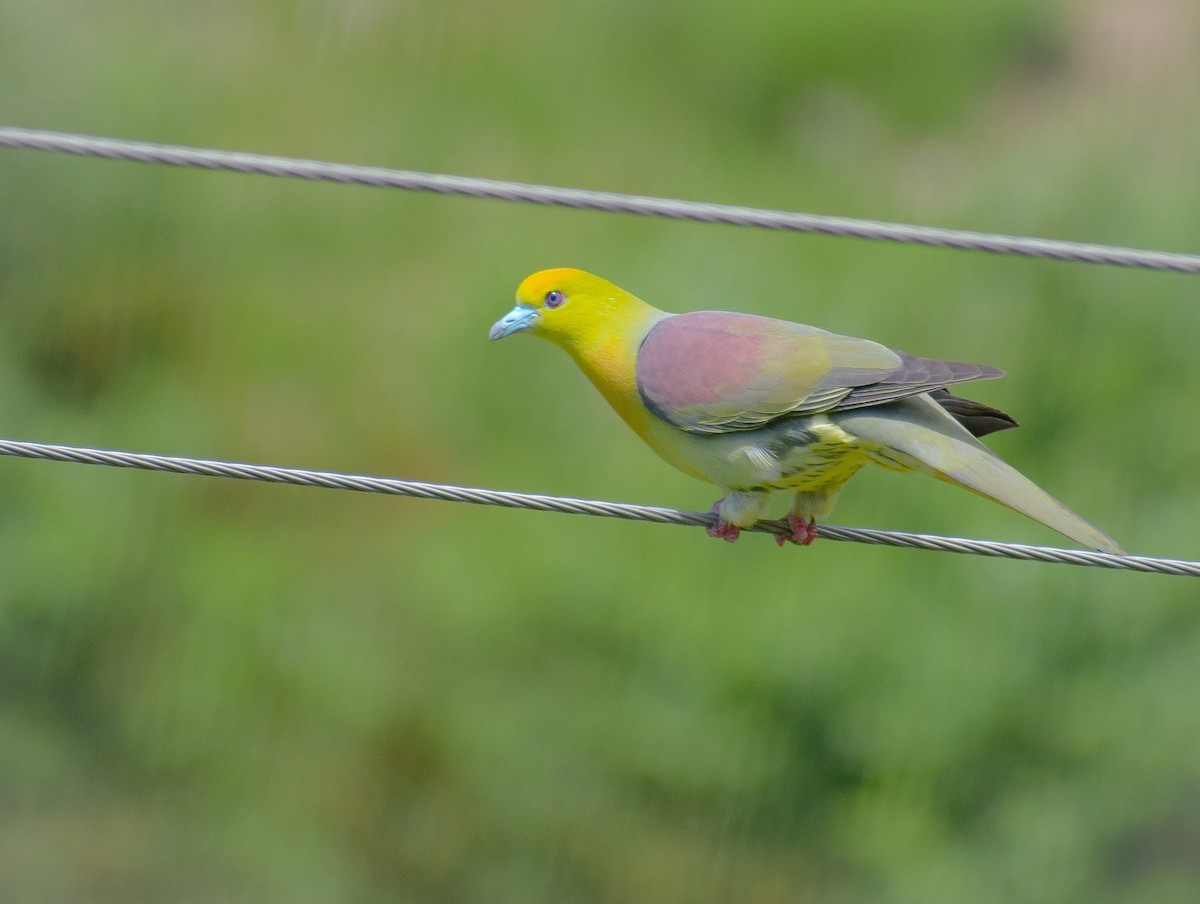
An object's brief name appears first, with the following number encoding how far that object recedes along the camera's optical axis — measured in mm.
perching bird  7359
